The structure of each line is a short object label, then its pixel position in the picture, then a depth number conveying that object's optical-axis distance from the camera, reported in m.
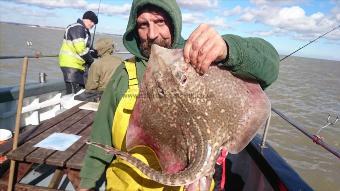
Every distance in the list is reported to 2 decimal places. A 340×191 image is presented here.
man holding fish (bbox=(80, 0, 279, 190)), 1.74
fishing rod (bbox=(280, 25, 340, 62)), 2.78
